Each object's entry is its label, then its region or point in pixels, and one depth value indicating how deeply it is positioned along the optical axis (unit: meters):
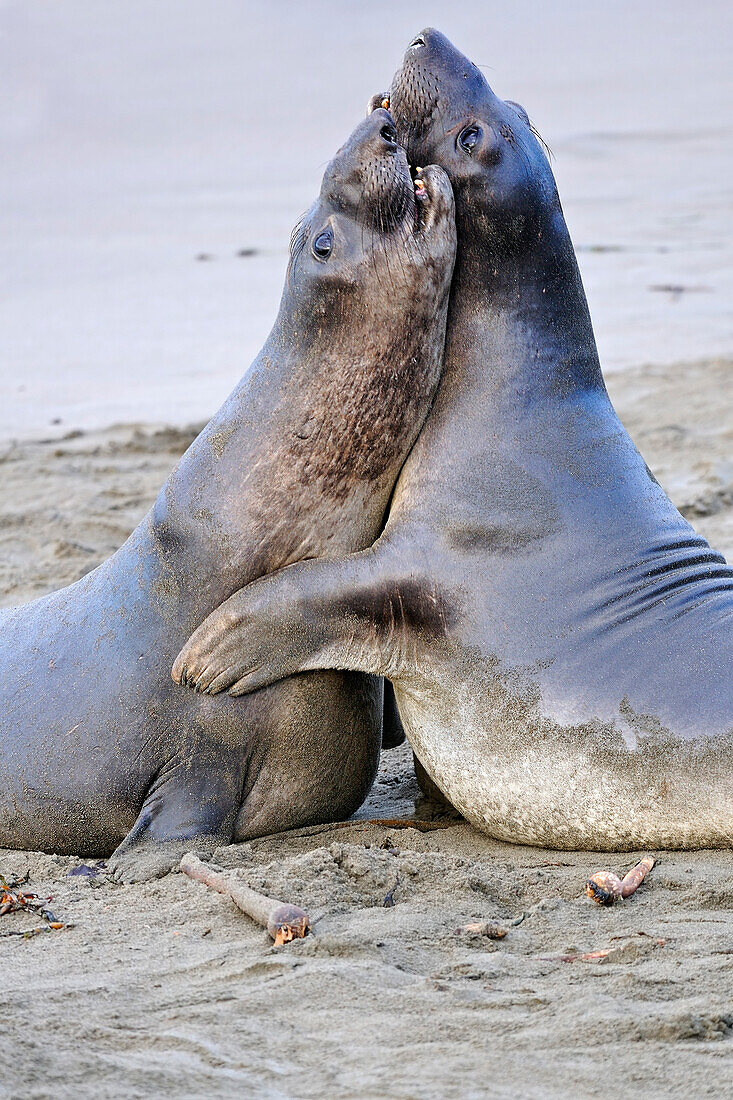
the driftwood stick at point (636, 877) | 7.33
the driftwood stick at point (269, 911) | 6.63
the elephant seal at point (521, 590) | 7.92
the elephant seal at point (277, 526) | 8.66
